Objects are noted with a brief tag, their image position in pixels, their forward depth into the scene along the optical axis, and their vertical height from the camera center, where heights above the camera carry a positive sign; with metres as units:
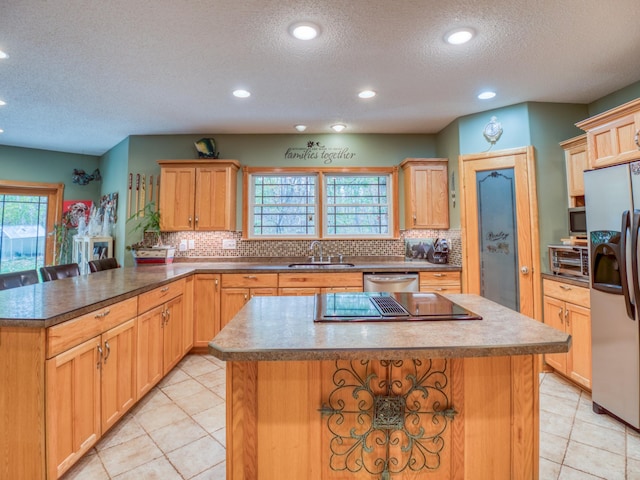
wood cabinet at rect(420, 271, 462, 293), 3.50 -0.33
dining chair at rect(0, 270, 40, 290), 2.21 -0.18
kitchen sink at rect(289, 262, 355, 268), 3.80 -0.16
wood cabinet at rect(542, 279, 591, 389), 2.55 -0.62
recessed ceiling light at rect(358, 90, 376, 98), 2.98 +1.51
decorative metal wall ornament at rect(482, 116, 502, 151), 3.35 +1.27
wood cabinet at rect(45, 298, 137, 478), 1.56 -0.74
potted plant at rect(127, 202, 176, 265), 3.77 +0.15
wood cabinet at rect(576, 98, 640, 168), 2.20 +0.85
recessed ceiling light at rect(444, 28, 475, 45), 2.10 +1.46
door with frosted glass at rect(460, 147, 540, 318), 3.16 +0.23
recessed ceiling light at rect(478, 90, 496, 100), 3.02 +1.50
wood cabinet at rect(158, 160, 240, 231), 3.90 +0.70
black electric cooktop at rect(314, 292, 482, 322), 1.42 -0.29
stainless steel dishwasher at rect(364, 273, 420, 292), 3.45 -0.33
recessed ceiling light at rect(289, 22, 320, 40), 2.03 +1.45
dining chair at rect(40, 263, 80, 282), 2.70 -0.16
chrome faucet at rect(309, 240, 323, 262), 4.15 +0.07
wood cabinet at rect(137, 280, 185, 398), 2.42 -0.69
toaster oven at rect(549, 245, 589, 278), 2.62 -0.09
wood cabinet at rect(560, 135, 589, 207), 2.89 +0.80
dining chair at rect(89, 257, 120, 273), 3.19 -0.12
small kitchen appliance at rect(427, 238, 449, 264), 3.82 -0.01
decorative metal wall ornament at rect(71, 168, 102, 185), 4.97 +1.21
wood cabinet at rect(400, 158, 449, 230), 3.91 +0.72
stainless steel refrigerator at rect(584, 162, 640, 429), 2.07 -0.26
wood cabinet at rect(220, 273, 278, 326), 3.46 -0.39
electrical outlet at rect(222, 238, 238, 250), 4.18 +0.11
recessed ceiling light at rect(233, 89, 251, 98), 2.98 +1.51
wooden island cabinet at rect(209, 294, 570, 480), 1.27 -0.66
